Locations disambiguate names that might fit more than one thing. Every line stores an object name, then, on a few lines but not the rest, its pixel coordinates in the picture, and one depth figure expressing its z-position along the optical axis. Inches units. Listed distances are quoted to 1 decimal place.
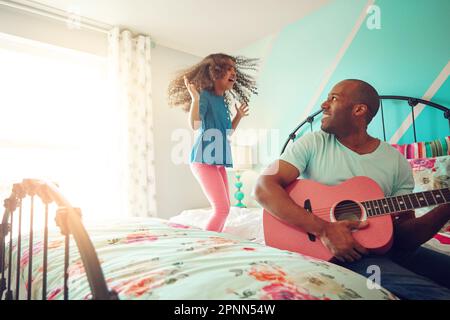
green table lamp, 115.3
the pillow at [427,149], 62.9
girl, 62.2
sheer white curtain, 106.3
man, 32.3
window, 94.1
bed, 19.8
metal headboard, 69.1
